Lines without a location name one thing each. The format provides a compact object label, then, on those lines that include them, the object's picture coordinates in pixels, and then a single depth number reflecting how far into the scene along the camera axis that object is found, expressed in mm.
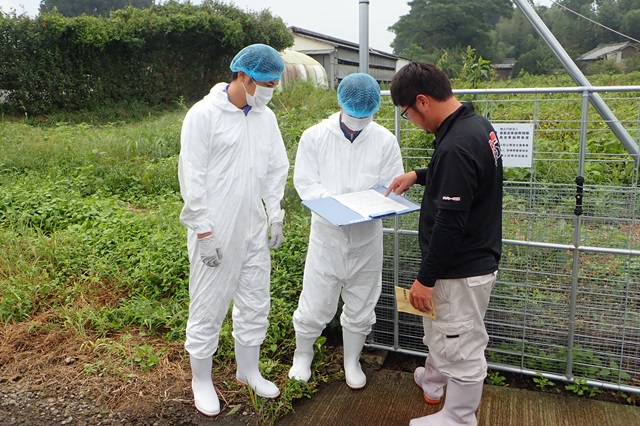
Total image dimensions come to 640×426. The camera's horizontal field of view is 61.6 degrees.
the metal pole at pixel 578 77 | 2701
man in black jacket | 2094
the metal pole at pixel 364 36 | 3047
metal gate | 2721
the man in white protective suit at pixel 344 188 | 2820
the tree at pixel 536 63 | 30953
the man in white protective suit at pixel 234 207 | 2562
